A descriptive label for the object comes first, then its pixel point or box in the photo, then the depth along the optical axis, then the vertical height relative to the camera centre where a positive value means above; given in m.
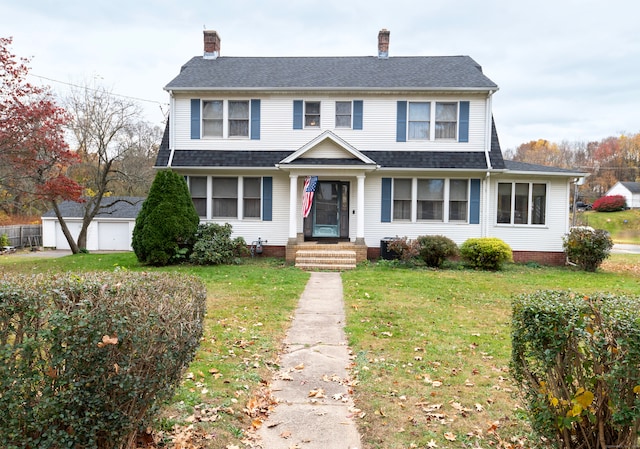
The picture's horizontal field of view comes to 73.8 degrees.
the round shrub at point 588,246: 13.74 -0.82
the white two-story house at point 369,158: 15.66 +2.08
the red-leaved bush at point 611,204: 53.82 +2.20
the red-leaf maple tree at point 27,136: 12.91 +2.44
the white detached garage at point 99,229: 29.27 -0.92
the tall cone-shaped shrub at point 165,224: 13.43 -0.24
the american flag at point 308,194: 14.91 +0.84
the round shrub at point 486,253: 13.76 -1.06
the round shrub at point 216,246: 13.83 -0.96
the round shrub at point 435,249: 13.73 -0.95
